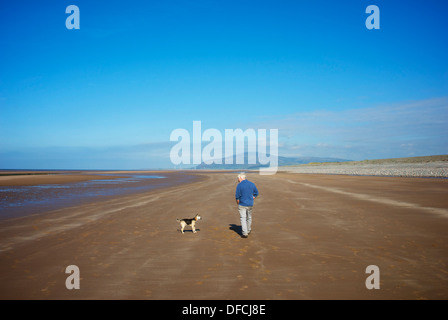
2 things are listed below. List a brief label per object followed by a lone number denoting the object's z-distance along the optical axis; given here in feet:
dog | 35.86
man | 33.60
